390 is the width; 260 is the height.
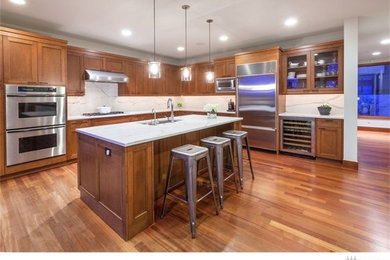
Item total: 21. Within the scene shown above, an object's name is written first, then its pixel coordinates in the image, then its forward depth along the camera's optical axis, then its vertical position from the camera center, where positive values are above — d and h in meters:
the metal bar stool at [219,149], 2.54 -0.35
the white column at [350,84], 3.67 +0.64
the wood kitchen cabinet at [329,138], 4.01 -0.35
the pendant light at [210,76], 3.71 +0.80
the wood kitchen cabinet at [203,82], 6.39 +1.23
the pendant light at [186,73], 3.25 +0.75
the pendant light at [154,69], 2.78 +0.69
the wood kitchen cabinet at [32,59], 3.32 +1.08
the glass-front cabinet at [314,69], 4.33 +1.14
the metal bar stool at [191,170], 2.02 -0.50
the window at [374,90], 7.28 +1.09
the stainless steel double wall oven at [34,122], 3.36 +0.00
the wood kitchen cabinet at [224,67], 5.70 +1.49
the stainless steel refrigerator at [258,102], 4.74 +0.46
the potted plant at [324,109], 4.30 +0.24
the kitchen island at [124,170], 1.93 -0.50
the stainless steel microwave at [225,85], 5.70 +1.02
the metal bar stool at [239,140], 3.04 -0.28
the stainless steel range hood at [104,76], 4.52 +1.04
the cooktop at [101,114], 4.77 +0.21
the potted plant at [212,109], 3.69 +0.21
